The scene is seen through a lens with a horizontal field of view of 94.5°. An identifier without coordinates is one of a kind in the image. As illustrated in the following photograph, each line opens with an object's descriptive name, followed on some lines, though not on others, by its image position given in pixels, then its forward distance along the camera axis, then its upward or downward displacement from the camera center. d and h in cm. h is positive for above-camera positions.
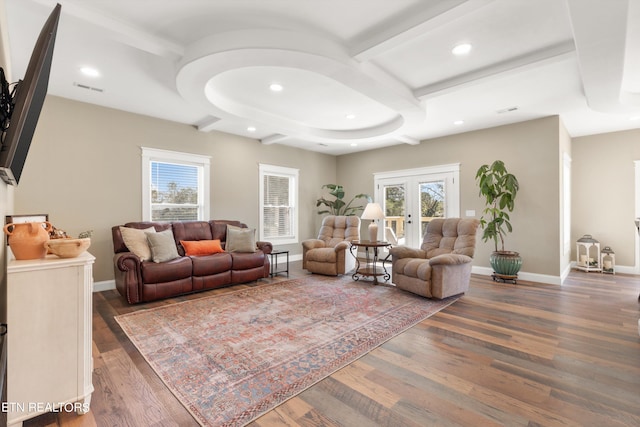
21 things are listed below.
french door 600 +34
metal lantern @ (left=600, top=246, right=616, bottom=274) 548 -85
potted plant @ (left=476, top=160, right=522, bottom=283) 479 +8
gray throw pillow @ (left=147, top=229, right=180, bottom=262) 396 -45
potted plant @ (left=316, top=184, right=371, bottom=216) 729 +26
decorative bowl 169 -19
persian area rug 190 -113
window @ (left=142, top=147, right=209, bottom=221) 484 +50
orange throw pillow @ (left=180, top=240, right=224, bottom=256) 451 -51
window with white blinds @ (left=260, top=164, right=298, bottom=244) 652 +23
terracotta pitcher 165 -15
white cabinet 152 -66
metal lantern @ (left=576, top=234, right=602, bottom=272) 563 -77
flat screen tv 146 +56
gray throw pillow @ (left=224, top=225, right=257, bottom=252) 488 -45
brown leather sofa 367 -74
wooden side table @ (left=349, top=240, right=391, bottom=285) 474 -95
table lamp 487 +0
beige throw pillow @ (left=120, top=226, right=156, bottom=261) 391 -37
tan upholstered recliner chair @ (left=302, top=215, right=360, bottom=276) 522 -63
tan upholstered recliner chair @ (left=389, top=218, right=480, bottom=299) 374 -63
